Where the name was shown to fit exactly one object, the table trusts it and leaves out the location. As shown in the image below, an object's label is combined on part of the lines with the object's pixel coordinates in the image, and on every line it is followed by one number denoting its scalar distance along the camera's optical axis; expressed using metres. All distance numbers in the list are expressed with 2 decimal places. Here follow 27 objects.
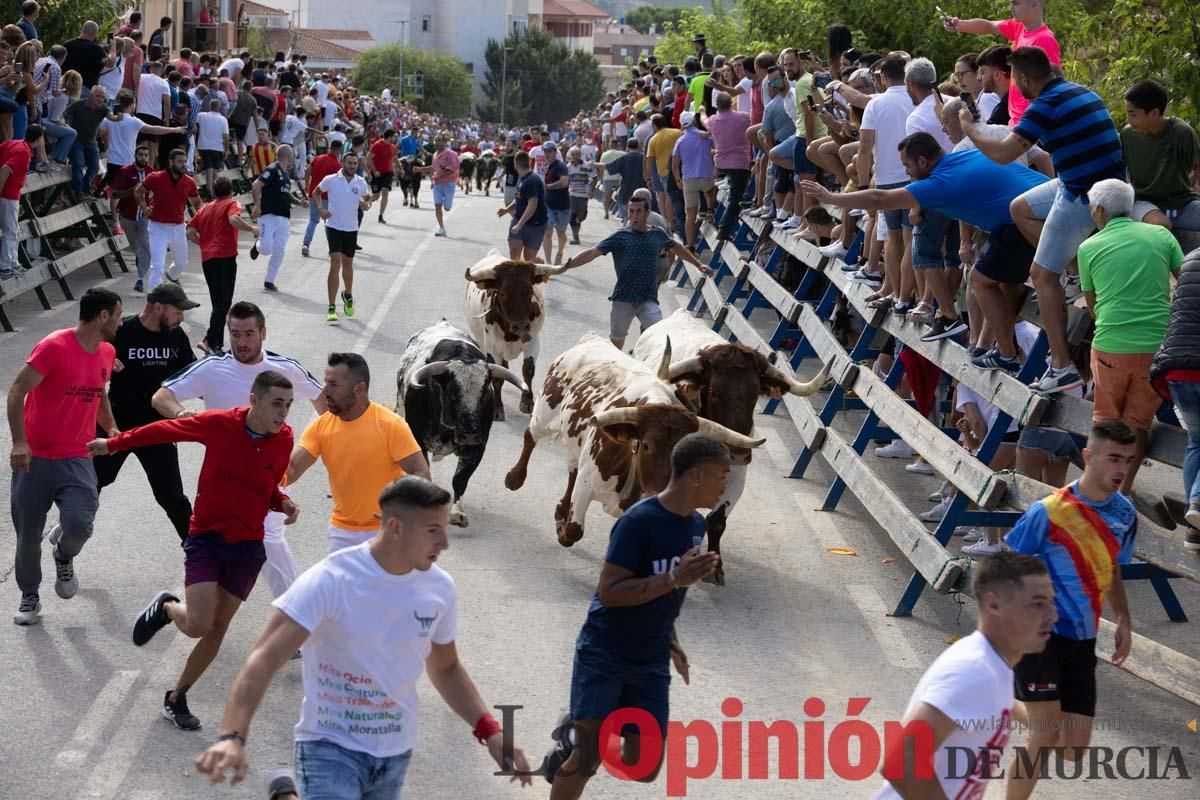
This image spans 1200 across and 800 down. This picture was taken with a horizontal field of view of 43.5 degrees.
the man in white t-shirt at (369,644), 5.29
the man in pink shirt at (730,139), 21.09
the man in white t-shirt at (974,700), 4.88
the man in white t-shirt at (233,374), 8.90
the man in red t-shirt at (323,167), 22.30
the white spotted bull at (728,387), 10.89
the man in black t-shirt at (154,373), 9.78
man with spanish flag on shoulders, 6.90
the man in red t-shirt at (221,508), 7.80
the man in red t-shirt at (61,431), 9.09
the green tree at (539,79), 120.12
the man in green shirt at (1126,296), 8.59
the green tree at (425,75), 110.81
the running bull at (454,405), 11.65
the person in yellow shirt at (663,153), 25.16
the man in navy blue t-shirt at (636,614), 6.40
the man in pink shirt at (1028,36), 12.36
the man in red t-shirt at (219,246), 16.91
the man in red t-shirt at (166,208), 19.09
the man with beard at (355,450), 8.16
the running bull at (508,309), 15.45
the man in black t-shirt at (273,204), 20.64
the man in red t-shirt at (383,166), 32.19
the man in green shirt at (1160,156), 10.05
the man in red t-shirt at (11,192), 18.25
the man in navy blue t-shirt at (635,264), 15.54
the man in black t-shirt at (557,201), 25.12
